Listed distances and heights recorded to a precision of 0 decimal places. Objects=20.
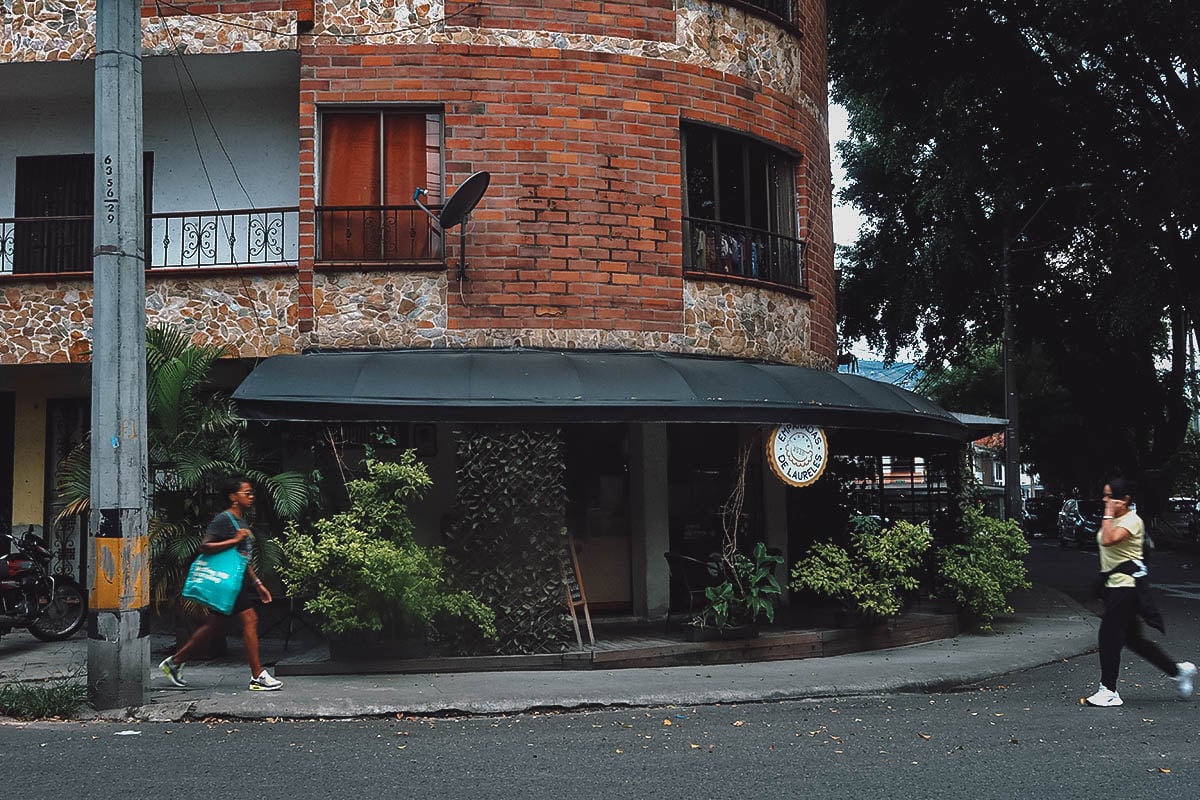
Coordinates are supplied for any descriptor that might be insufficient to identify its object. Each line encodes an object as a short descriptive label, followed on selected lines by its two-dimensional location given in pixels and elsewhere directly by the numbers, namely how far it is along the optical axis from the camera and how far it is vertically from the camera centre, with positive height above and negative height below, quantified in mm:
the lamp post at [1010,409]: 23500 +1248
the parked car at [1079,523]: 36719 -1670
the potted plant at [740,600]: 11680 -1210
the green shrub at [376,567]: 10242 -724
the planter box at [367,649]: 10648 -1479
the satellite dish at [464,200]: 11570 +2754
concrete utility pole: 8812 +791
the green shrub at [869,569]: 12125 -970
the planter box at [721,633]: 11664 -1531
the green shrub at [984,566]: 13484 -1073
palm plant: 10938 +156
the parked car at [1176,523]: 36000 -1723
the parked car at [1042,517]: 46906 -1824
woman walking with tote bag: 9414 -921
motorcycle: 12086 -1104
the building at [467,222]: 12312 +2879
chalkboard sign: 11305 -1074
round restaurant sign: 11883 +220
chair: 12242 -1075
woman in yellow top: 8781 -952
